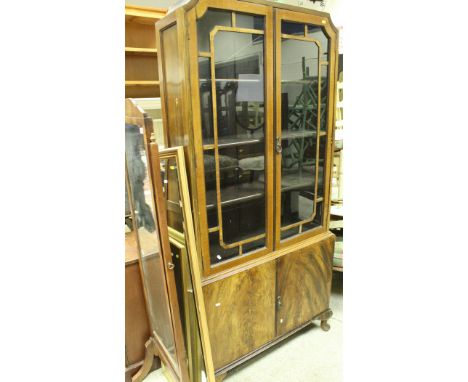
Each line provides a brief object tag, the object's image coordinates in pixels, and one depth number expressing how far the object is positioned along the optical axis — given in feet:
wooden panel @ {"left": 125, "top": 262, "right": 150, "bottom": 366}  5.41
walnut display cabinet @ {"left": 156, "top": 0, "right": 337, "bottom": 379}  4.65
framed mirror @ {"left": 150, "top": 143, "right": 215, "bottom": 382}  4.66
